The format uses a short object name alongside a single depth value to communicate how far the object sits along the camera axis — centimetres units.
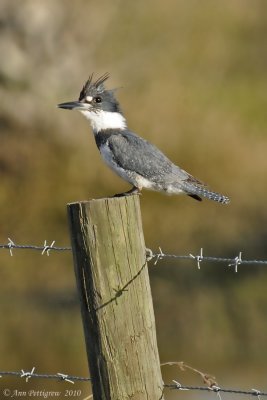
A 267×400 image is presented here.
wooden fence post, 939
